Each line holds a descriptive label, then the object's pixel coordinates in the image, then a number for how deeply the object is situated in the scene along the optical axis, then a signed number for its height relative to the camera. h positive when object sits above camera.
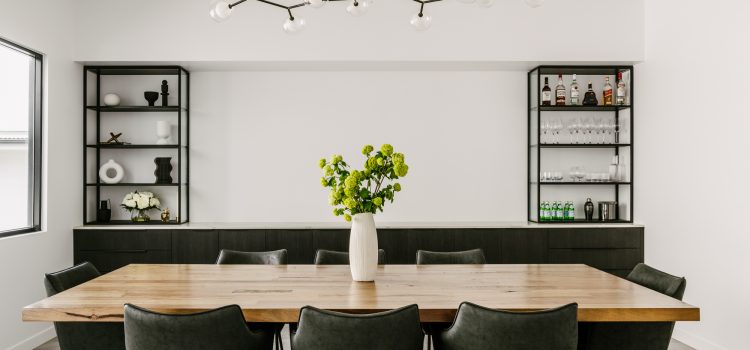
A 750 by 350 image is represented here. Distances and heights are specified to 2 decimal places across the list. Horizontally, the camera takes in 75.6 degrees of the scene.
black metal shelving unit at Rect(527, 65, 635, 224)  4.48 +0.32
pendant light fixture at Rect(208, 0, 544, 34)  2.34 +0.81
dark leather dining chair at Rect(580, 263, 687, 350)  2.18 -0.72
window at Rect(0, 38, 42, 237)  3.51 +0.25
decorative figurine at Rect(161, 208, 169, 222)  4.52 -0.41
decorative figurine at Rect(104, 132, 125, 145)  4.45 +0.30
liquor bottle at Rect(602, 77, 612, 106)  4.54 +0.77
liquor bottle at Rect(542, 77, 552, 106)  4.50 +0.74
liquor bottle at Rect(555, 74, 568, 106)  4.50 +0.76
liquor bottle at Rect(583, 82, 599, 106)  4.54 +0.72
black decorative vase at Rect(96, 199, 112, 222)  4.48 -0.38
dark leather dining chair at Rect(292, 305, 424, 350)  1.76 -0.57
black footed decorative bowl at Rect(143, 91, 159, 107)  4.45 +0.70
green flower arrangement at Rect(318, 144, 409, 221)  2.39 -0.05
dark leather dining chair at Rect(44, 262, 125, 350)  2.23 -0.76
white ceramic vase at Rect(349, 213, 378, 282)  2.42 -0.38
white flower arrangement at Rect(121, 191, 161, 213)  4.43 -0.27
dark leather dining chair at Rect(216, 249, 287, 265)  3.19 -0.56
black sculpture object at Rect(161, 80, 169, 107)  4.50 +0.75
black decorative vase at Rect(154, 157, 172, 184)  4.51 +0.02
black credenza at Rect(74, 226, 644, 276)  4.19 -0.61
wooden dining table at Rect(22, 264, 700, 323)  1.93 -0.54
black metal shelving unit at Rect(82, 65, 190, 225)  4.41 +0.33
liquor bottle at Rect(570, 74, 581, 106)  4.56 +0.77
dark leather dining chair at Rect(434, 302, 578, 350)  1.78 -0.57
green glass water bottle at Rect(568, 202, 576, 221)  4.57 -0.34
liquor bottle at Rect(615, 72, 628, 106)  4.48 +0.77
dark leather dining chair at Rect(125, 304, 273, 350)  1.80 -0.59
